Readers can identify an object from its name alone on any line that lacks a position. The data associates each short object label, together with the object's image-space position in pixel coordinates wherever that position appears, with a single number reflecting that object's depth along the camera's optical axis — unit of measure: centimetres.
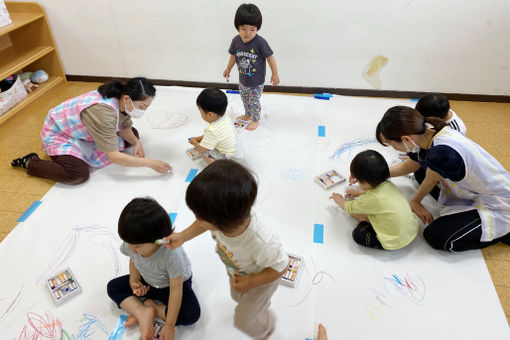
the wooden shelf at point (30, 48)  293
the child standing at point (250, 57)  221
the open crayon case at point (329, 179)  210
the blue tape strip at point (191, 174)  219
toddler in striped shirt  196
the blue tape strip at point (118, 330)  142
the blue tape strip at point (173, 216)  191
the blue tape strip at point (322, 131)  258
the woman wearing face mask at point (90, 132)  200
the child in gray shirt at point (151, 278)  118
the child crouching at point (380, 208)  161
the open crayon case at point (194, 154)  235
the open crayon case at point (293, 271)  158
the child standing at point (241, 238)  90
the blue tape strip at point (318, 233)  180
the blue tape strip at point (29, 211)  193
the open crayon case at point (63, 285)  154
